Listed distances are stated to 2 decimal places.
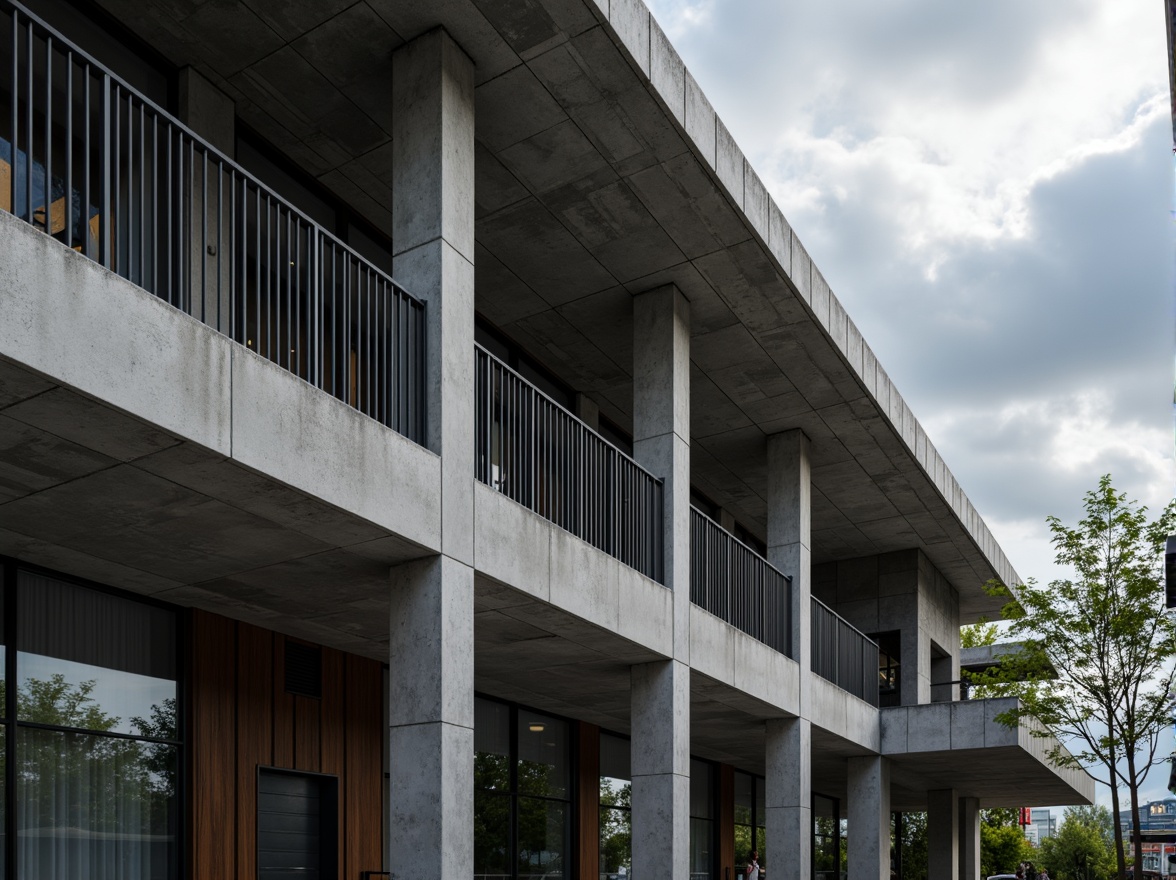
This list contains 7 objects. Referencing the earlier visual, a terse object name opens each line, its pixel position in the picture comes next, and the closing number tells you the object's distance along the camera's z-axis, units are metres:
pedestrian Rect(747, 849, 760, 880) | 22.33
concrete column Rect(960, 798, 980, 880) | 33.12
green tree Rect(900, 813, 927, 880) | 56.47
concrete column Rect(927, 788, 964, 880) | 29.30
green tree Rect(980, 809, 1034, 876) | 60.78
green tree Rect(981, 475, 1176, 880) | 20.73
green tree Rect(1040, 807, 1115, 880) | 90.25
